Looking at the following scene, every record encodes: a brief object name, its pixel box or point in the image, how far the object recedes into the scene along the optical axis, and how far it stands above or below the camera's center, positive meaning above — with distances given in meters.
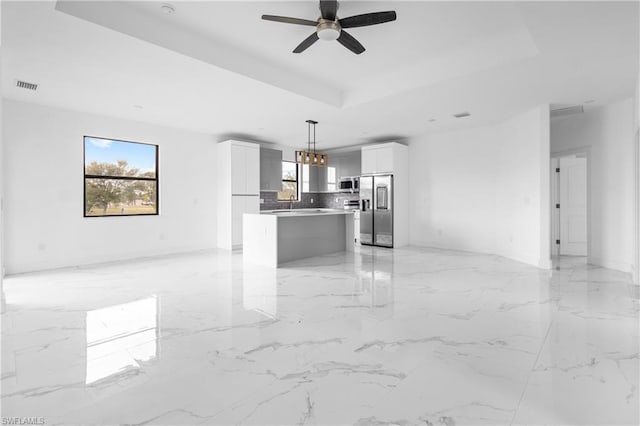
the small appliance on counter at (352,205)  8.74 +0.15
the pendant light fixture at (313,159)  5.69 +0.88
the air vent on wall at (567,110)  5.19 +1.53
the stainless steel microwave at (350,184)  8.87 +0.69
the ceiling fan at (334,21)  2.74 +1.54
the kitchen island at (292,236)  5.45 -0.43
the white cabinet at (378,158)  7.57 +1.18
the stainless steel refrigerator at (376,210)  7.62 +0.02
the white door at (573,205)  6.65 +0.08
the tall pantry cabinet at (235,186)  7.21 +0.54
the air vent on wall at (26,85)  4.16 +1.58
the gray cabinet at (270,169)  7.91 +0.98
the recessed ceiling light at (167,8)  2.96 +1.77
